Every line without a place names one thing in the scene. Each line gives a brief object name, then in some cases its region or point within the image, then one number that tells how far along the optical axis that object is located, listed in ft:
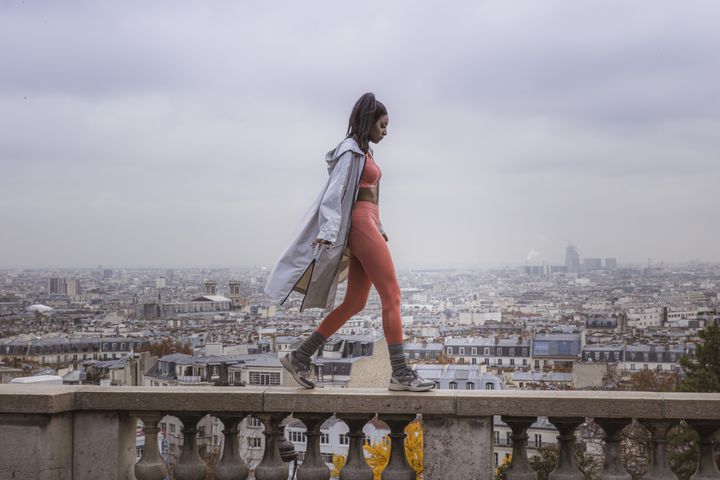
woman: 16.94
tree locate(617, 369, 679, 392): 113.92
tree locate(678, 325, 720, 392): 71.56
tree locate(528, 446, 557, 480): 32.37
